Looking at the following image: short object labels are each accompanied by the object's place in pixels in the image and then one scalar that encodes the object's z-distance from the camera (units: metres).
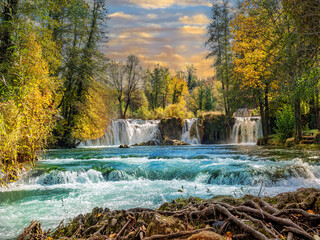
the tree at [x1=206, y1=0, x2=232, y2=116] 25.20
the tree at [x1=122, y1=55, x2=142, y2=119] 40.09
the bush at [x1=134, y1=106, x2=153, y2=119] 38.98
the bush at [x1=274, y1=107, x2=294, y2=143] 15.90
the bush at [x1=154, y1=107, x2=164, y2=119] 34.67
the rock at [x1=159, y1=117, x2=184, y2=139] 28.12
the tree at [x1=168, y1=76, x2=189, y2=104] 50.41
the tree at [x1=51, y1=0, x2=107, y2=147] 19.45
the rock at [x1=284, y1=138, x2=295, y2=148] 14.49
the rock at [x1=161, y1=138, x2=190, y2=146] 24.85
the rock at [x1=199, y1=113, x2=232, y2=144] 26.08
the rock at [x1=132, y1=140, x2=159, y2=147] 26.33
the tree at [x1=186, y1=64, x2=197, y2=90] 75.00
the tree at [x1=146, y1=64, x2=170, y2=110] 46.62
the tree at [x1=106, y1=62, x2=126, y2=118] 40.38
